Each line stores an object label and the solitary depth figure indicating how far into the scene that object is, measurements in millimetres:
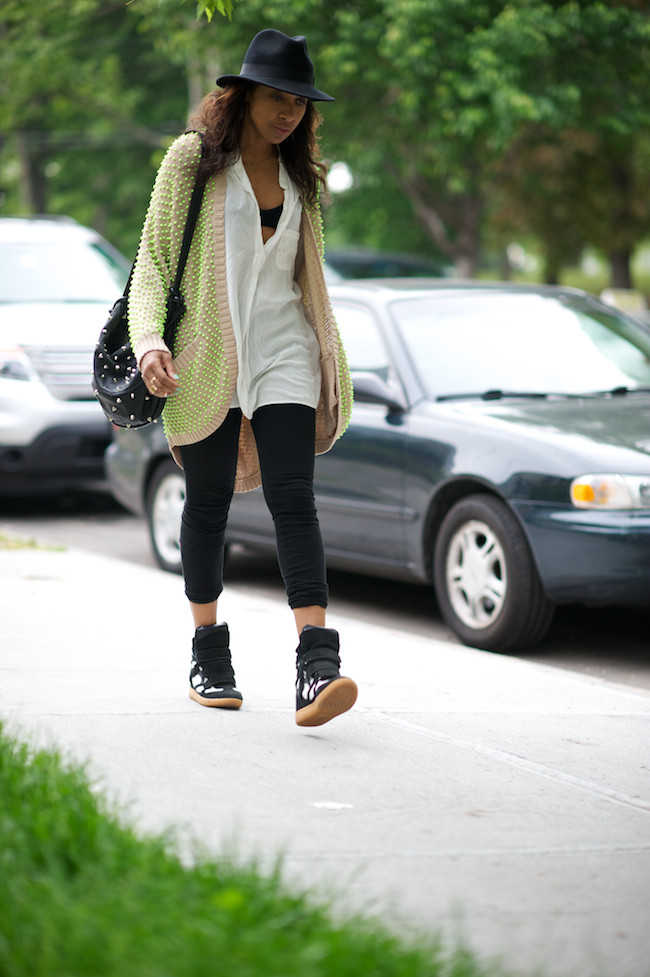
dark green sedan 11172
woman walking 7789
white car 18828
